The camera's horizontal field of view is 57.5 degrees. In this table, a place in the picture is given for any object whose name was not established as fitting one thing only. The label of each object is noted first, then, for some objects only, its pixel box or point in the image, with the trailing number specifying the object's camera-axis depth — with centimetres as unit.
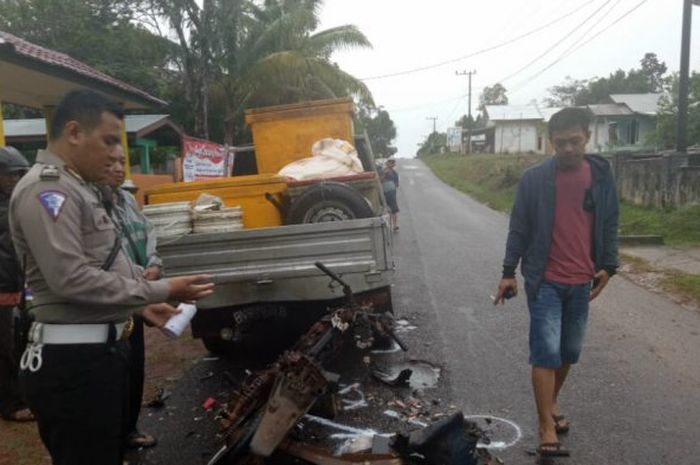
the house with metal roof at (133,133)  1610
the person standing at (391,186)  1492
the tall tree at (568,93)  6869
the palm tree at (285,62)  2081
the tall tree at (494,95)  8524
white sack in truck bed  614
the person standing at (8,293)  428
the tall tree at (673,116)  2774
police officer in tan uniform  214
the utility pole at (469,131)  6325
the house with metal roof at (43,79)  812
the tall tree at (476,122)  7868
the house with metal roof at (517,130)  5712
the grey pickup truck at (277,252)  486
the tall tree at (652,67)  7248
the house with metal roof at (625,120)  4697
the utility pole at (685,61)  1681
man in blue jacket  376
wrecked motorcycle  325
